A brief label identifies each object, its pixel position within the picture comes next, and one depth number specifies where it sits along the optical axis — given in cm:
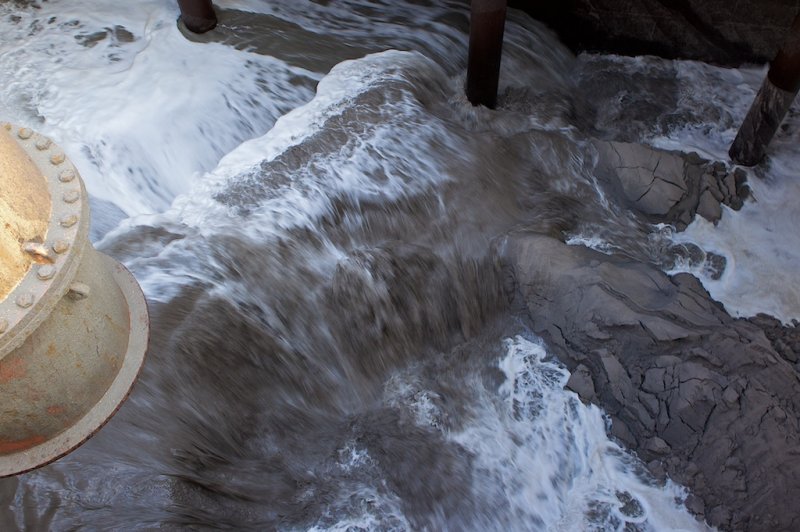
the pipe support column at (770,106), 432
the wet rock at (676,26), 568
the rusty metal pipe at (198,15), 493
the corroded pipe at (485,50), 449
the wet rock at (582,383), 366
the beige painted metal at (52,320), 155
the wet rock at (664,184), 454
